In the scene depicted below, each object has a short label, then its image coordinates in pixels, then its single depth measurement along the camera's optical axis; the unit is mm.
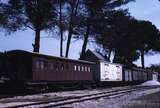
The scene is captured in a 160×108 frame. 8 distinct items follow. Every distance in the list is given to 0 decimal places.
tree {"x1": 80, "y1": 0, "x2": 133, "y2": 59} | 54028
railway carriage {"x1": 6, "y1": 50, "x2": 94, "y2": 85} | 29391
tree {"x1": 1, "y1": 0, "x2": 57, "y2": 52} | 43562
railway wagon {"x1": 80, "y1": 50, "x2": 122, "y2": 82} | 46619
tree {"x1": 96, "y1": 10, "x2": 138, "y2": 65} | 57375
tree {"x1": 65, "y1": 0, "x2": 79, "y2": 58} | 49888
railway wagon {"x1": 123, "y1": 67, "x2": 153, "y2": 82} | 60150
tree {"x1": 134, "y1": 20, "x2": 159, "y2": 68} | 81625
